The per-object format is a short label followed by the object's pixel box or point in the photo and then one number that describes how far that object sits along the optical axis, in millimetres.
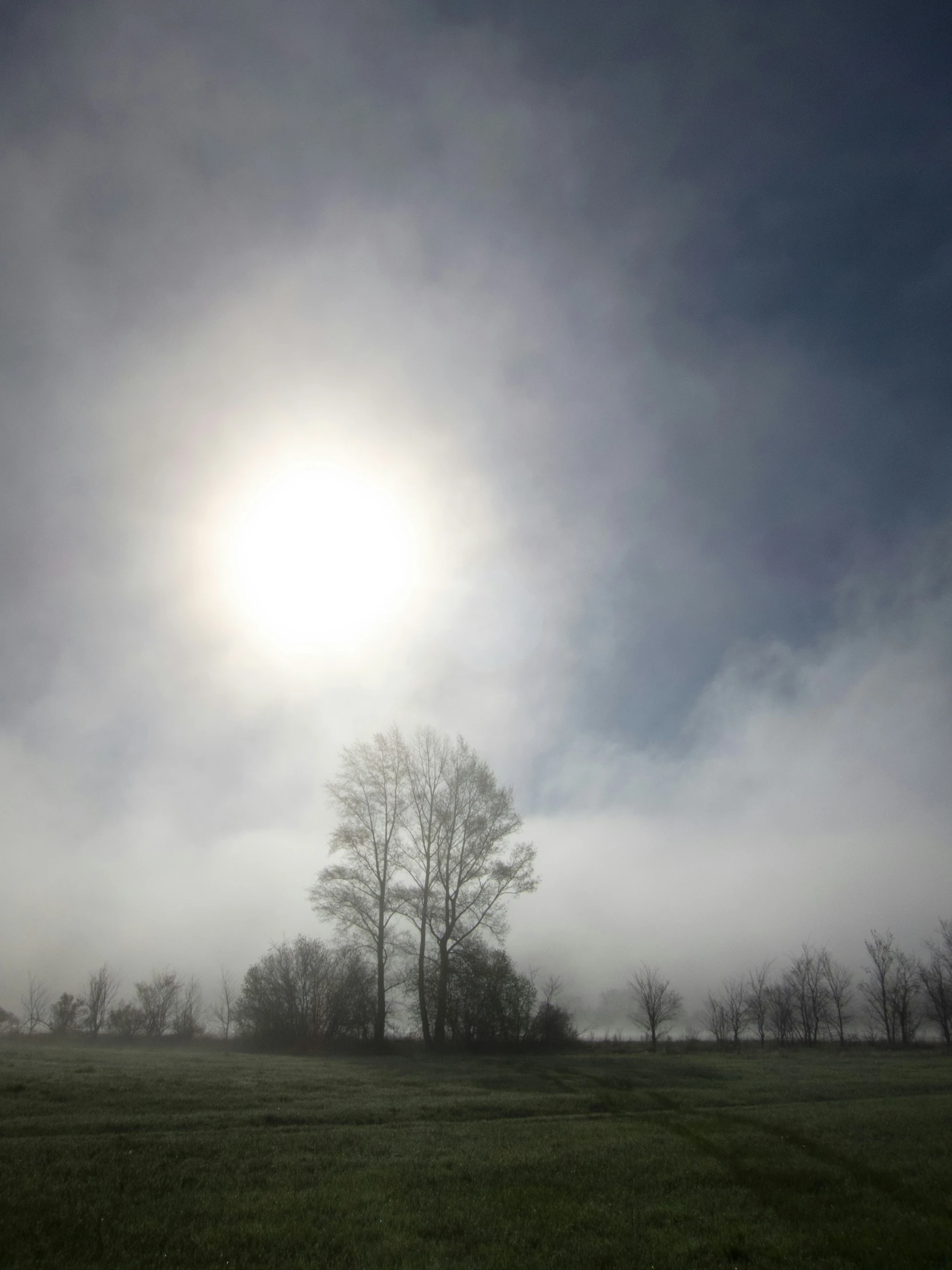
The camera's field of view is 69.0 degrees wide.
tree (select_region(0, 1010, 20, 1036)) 97000
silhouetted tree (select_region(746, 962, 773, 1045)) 84750
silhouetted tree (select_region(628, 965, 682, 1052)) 71625
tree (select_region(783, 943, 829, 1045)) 80500
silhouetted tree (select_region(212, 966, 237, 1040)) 60219
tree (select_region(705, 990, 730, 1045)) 87812
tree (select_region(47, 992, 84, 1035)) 87188
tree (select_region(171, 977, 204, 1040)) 66669
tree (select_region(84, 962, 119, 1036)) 85625
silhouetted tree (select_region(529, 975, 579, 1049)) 40219
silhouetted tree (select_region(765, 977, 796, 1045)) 83625
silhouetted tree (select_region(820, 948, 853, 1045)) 80438
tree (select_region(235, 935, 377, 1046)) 41812
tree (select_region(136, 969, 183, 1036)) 85112
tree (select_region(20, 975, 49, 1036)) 96938
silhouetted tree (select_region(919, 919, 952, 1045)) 71062
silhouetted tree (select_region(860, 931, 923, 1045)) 74312
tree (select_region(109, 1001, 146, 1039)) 85062
